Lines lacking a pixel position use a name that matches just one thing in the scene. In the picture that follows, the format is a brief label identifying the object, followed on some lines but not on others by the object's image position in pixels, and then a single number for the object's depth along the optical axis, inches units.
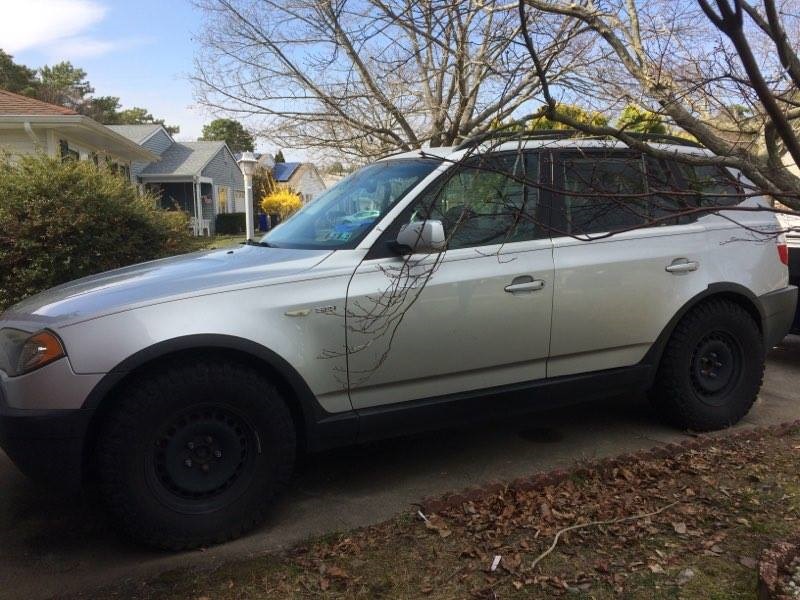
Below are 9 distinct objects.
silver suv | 113.0
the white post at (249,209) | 549.6
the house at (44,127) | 557.3
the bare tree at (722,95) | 86.2
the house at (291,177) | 2039.9
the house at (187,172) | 1160.5
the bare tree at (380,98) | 275.7
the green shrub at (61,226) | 269.4
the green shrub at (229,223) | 1286.9
